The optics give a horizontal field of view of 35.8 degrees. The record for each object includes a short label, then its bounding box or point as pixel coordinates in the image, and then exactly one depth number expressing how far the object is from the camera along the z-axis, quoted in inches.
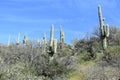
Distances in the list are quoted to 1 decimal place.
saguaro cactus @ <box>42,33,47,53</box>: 610.1
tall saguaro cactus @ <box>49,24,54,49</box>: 505.7
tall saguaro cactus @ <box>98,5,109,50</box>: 515.3
